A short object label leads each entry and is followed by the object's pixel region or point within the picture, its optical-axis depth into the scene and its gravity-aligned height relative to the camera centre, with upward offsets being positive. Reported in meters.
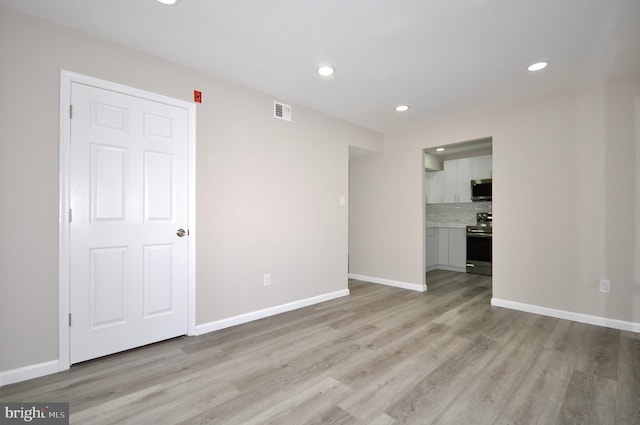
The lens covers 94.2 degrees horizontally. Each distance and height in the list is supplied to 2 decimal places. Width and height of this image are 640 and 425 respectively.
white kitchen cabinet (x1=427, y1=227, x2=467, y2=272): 5.87 -0.72
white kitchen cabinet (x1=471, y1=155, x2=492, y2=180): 5.55 +0.89
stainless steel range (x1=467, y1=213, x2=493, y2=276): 5.42 -0.61
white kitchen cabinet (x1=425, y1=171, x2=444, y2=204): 6.27 +0.58
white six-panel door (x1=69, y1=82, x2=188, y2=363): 2.23 -0.07
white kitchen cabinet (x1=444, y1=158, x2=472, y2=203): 5.85 +0.67
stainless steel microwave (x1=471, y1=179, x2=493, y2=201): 5.50 +0.45
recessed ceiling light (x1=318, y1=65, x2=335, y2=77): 2.79 +1.36
